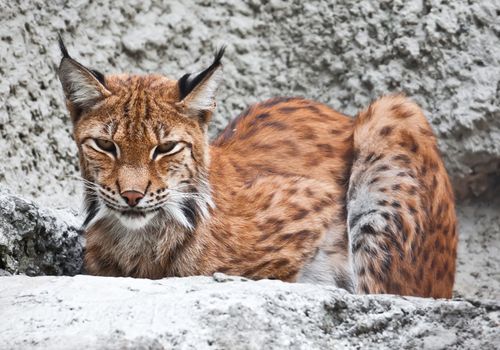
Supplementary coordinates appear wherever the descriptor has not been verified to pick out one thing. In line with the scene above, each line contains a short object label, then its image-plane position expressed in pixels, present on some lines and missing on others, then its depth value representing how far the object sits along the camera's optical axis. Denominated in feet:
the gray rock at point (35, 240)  28.99
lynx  29.32
